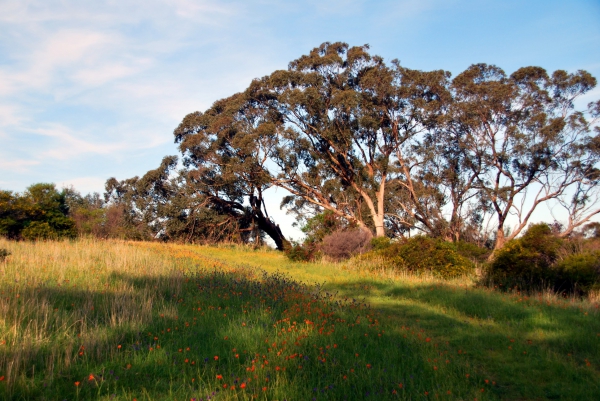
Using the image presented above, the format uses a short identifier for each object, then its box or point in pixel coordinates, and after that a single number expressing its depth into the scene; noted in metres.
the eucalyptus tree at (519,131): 28.75
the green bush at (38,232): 18.67
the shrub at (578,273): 12.10
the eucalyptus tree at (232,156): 30.42
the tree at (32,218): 19.00
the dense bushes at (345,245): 22.88
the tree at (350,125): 30.94
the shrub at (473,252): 22.48
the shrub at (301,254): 22.98
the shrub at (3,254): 10.51
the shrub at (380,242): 20.86
